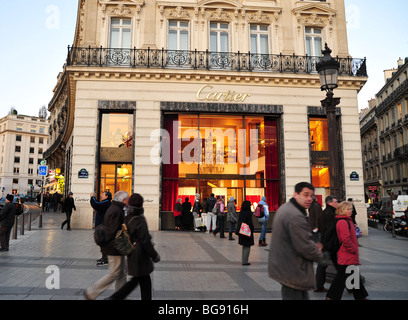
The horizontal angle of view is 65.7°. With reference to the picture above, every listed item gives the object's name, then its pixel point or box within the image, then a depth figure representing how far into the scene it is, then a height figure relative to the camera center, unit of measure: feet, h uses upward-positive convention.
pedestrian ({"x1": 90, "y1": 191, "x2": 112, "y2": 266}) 25.16 -1.02
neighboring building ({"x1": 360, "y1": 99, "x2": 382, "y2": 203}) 186.42 +24.97
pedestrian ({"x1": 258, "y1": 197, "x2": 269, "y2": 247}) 38.55 -3.72
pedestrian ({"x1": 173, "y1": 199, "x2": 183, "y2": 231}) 49.01 -3.42
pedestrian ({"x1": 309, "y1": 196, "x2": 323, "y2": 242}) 27.84 -2.10
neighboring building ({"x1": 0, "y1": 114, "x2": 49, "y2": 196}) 297.53 +39.41
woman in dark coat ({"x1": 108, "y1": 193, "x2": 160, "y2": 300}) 13.92 -2.77
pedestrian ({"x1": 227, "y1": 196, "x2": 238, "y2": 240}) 41.04 -2.65
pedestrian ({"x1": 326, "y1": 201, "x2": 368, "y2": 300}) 16.29 -3.14
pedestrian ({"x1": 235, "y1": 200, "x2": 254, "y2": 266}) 26.66 -3.37
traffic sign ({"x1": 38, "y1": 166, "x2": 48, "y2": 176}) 57.93 +4.18
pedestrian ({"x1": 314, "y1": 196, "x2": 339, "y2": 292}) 19.30 -2.12
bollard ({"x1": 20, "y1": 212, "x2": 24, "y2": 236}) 42.47 -4.47
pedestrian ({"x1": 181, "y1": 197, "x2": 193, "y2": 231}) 50.75 -3.54
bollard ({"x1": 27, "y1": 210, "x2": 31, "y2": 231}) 47.22 -4.56
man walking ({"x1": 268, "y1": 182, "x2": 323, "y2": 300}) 10.67 -2.12
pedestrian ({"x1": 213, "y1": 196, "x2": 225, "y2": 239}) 45.55 -3.21
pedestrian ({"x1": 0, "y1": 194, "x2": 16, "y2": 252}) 30.68 -2.82
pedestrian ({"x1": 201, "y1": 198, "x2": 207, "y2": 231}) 51.23 -3.44
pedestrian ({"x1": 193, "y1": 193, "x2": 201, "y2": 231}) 50.92 -2.76
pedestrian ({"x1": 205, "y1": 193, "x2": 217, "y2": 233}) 49.16 -3.65
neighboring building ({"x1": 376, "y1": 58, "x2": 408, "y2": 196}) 149.59 +31.40
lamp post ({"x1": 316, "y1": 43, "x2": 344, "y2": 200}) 26.16 +7.98
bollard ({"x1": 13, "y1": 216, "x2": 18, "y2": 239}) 38.84 -4.71
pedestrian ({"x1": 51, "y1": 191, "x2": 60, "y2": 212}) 104.18 -2.74
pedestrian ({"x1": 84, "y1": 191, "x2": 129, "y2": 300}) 14.73 -3.13
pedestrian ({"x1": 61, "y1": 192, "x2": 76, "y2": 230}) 45.98 -1.95
